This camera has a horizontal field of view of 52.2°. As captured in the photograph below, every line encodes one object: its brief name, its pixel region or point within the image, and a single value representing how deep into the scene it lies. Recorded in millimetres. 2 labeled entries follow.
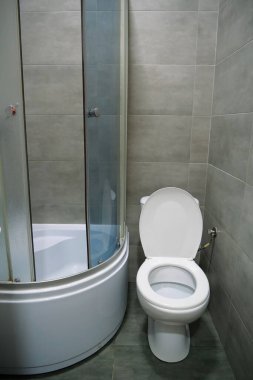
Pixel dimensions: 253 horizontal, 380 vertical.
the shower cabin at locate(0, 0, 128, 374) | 1026
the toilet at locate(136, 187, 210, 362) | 1413
